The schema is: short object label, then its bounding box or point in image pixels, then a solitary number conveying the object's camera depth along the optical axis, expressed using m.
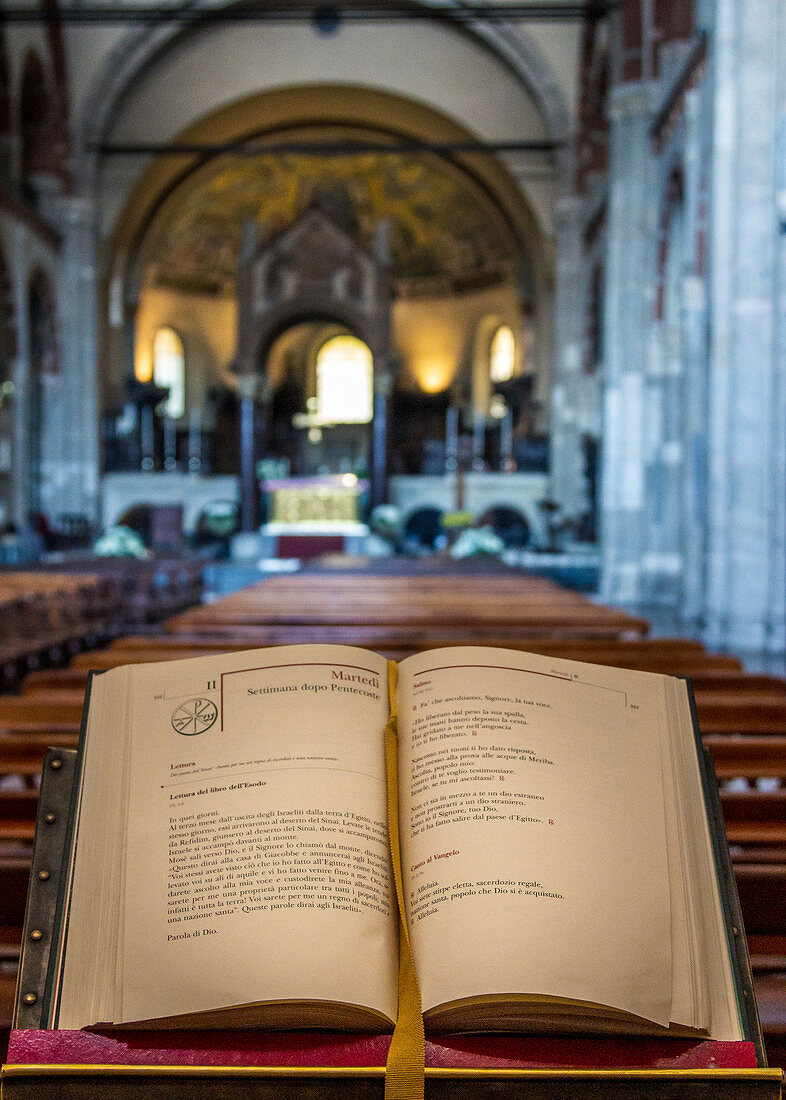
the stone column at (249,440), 20.11
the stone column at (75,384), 19.84
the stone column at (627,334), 12.69
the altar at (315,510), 17.52
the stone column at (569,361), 18.92
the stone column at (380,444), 20.17
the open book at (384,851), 1.07
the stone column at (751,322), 8.03
